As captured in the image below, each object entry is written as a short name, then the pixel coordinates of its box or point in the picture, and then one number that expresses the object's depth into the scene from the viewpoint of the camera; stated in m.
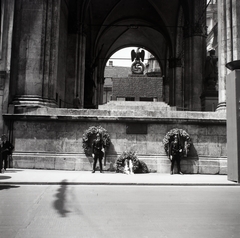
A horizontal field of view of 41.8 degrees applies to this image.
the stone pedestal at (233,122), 6.37
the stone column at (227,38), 13.91
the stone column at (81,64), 23.78
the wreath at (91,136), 12.90
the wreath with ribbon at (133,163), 12.41
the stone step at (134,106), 16.19
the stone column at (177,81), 30.42
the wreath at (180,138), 12.84
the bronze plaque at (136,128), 13.34
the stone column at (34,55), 14.05
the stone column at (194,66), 23.17
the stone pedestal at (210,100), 19.52
